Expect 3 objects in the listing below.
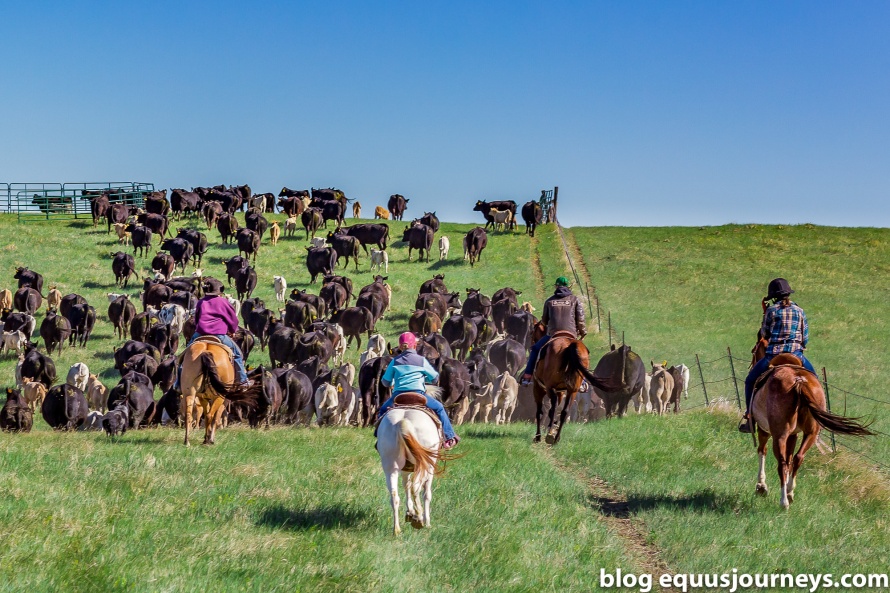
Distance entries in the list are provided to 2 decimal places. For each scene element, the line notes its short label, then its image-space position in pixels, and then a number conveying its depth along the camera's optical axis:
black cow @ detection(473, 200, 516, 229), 59.42
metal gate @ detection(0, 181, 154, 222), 57.02
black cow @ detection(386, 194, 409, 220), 63.66
